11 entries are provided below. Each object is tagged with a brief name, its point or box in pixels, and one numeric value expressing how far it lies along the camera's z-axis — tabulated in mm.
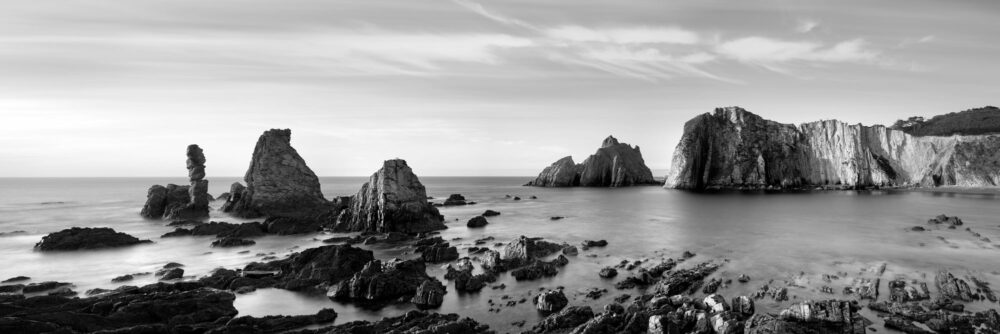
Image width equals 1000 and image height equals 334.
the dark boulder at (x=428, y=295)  19891
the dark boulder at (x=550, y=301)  18922
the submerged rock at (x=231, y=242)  35991
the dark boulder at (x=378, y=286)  20953
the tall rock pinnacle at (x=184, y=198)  54688
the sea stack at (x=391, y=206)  43031
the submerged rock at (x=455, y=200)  77838
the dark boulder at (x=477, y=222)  46969
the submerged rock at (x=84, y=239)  34219
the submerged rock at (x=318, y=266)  23288
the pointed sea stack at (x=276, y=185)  55219
